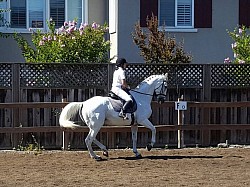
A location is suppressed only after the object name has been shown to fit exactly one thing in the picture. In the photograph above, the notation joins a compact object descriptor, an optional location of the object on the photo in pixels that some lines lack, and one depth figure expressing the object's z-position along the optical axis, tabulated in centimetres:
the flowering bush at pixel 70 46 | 1934
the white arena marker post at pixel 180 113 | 1794
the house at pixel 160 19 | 2217
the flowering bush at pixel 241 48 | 1950
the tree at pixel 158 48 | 1955
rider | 1570
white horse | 1565
